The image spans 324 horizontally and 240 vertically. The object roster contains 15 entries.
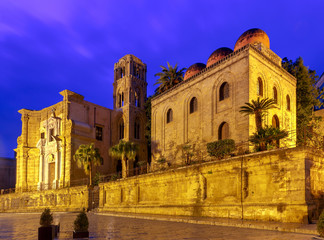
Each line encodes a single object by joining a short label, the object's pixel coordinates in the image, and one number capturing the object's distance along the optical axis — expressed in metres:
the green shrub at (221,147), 19.08
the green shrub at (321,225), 7.52
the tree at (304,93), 29.31
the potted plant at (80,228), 8.64
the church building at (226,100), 22.88
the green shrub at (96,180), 32.87
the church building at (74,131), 35.91
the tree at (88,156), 30.36
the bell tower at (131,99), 40.49
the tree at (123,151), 27.93
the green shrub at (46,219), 8.48
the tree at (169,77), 37.59
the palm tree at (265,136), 15.49
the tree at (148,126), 38.31
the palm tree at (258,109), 19.12
